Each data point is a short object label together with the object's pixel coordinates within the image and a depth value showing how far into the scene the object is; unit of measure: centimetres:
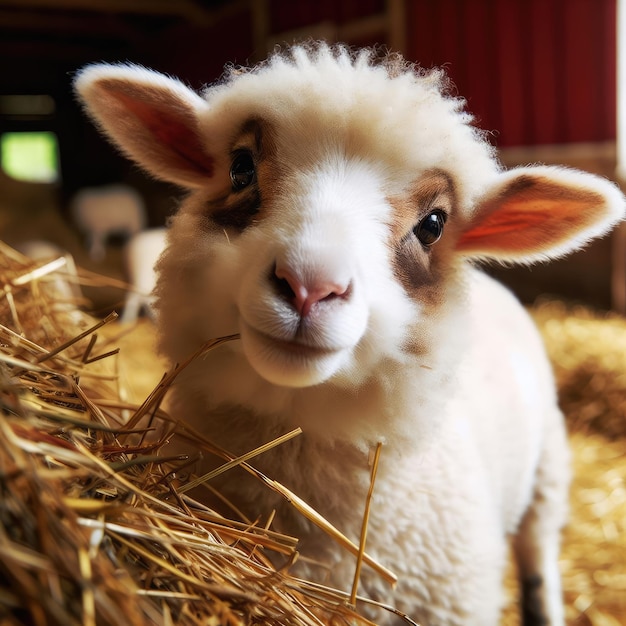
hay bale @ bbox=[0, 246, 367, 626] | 18
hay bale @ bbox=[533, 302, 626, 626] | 54
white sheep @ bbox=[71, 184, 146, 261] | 198
